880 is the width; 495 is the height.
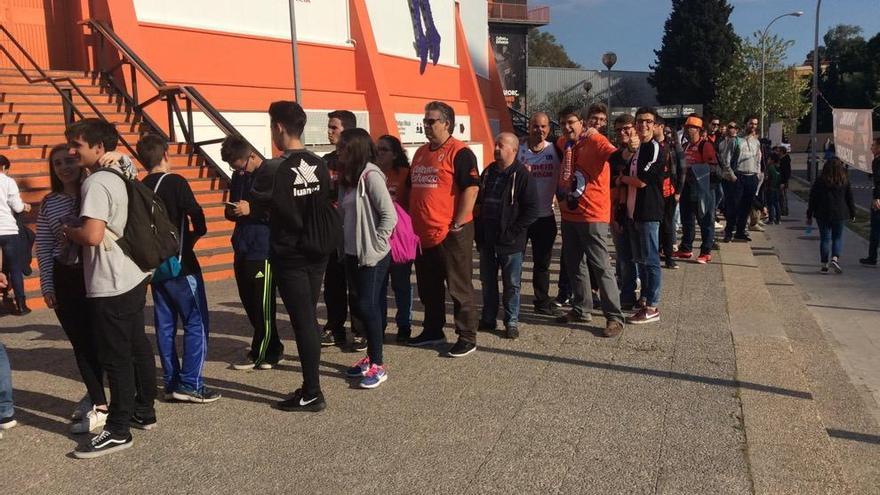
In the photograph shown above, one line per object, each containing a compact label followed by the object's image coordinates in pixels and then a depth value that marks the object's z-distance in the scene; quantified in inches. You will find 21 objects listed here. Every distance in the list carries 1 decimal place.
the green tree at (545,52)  3361.2
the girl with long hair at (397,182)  213.6
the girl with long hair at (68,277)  145.4
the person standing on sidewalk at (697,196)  366.3
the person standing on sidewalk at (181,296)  165.9
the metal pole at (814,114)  907.8
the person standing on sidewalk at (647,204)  237.1
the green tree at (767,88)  1839.3
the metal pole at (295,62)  552.4
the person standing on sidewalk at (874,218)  377.7
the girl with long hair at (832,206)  369.1
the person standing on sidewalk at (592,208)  224.7
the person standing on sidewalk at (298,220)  152.9
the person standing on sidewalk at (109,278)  131.6
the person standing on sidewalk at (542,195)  249.8
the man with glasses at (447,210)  202.1
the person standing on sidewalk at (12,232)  261.1
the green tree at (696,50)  2223.2
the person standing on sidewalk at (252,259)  189.3
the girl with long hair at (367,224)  178.7
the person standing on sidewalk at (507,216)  216.7
